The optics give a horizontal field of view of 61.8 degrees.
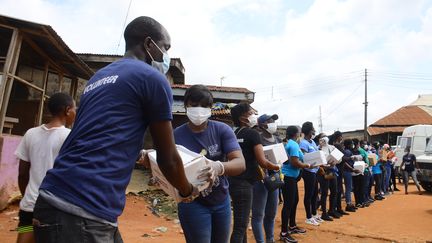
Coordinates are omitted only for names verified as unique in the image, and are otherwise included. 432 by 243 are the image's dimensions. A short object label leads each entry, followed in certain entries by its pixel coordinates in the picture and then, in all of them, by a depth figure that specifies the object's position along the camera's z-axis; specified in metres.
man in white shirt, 2.95
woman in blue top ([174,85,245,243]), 2.75
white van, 18.91
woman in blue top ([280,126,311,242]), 5.97
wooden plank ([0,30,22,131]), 6.79
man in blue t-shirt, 1.47
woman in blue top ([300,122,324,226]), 6.87
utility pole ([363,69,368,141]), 29.74
